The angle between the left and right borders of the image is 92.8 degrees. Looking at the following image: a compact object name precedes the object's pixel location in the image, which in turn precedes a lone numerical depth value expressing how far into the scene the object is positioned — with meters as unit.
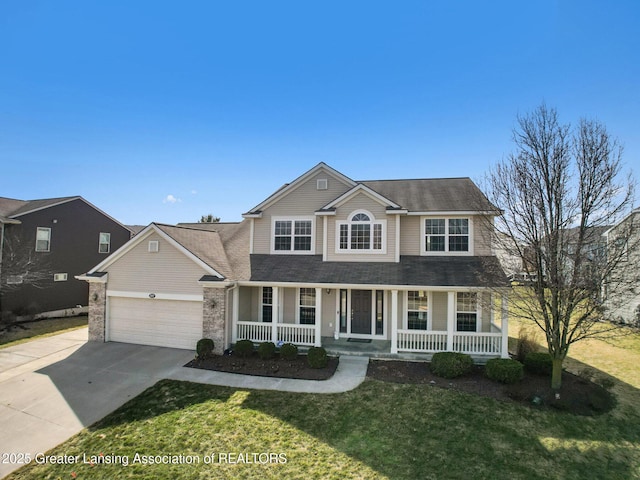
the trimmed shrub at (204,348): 11.55
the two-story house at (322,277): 12.12
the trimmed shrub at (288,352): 11.51
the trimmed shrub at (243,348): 11.71
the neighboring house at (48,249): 17.86
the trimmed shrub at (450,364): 10.03
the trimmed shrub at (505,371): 9.56
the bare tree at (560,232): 8.30
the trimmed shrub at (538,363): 10.16
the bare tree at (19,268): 17.30
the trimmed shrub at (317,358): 10.72
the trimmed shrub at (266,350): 11.50
